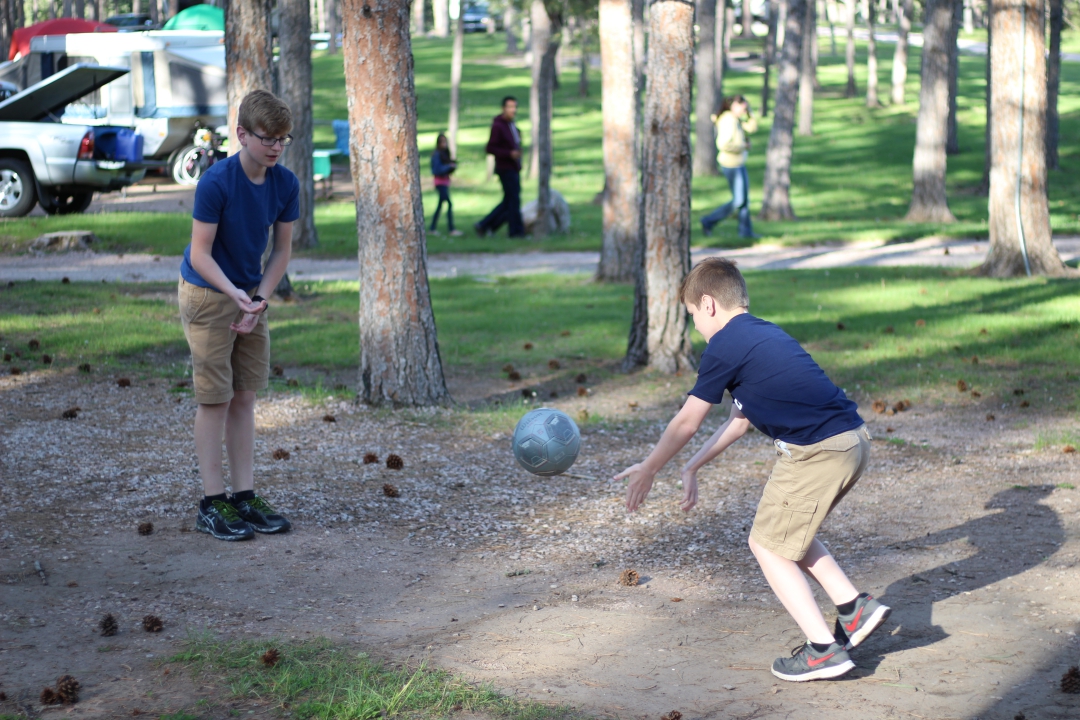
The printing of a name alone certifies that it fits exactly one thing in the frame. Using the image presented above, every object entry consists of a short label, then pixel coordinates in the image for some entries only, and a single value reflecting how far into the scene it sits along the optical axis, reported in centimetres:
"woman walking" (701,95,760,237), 1722
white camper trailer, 2503
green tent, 3112
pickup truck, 1731
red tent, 3769
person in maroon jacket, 1870
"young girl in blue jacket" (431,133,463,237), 1939
